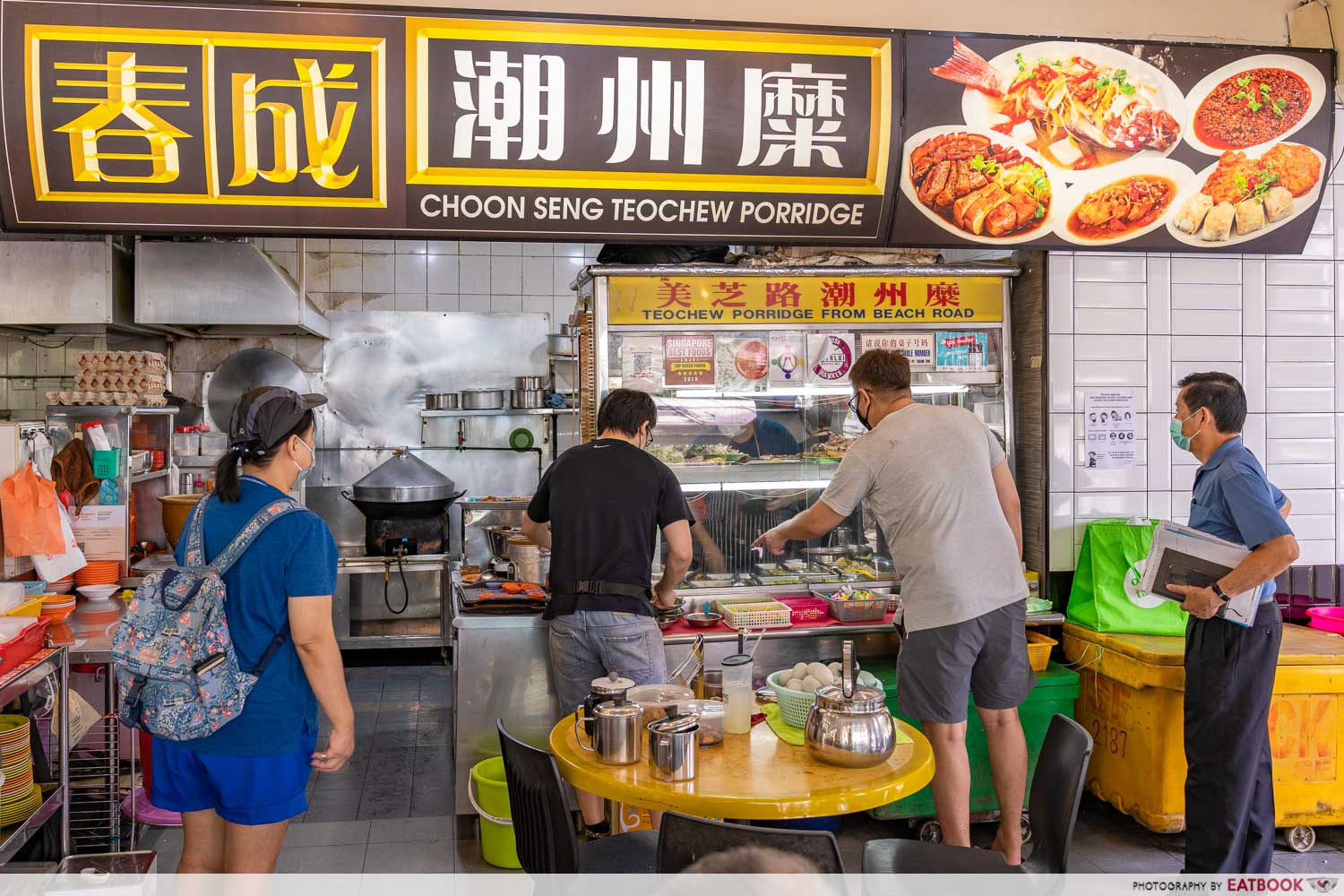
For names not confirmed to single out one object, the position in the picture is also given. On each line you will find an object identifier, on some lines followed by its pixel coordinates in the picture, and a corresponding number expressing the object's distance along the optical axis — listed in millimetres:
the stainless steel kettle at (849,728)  2715
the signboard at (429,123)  3469
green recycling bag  4578
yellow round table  2500
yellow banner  4871
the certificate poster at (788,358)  5074
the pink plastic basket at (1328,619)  4625
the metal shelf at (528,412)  8125
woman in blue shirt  2691
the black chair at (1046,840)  2680
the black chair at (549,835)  2539
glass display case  4934
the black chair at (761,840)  2086
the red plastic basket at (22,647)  3230
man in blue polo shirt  3488
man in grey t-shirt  3635
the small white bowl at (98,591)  4512
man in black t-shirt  3859
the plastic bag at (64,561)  4438
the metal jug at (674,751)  2613
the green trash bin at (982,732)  4352
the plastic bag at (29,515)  4301
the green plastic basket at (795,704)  3025
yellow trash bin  4137
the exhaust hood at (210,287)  6234
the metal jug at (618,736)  2730
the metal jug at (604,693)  2879
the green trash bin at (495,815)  3988
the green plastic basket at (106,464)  4848
